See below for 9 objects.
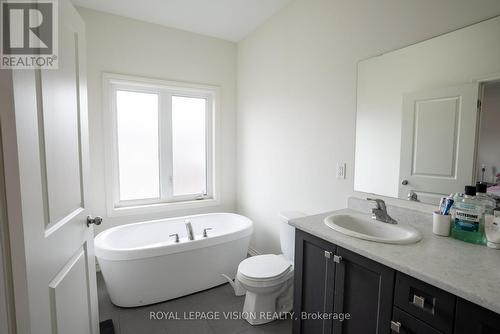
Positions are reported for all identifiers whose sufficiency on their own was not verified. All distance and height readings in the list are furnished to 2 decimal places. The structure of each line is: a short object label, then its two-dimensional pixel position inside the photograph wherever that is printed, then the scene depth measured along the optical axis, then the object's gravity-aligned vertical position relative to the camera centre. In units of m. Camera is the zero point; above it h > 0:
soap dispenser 1.07 -0.36
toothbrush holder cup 1.24 -0.38
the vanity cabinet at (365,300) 0.83 -0.63
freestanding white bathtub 2.00 -1.01
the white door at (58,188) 0.80 -0.16
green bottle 1.14 -0.32
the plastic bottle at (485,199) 1.17 -0.23
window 2.73 +0.08
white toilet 1.80 -0.99
